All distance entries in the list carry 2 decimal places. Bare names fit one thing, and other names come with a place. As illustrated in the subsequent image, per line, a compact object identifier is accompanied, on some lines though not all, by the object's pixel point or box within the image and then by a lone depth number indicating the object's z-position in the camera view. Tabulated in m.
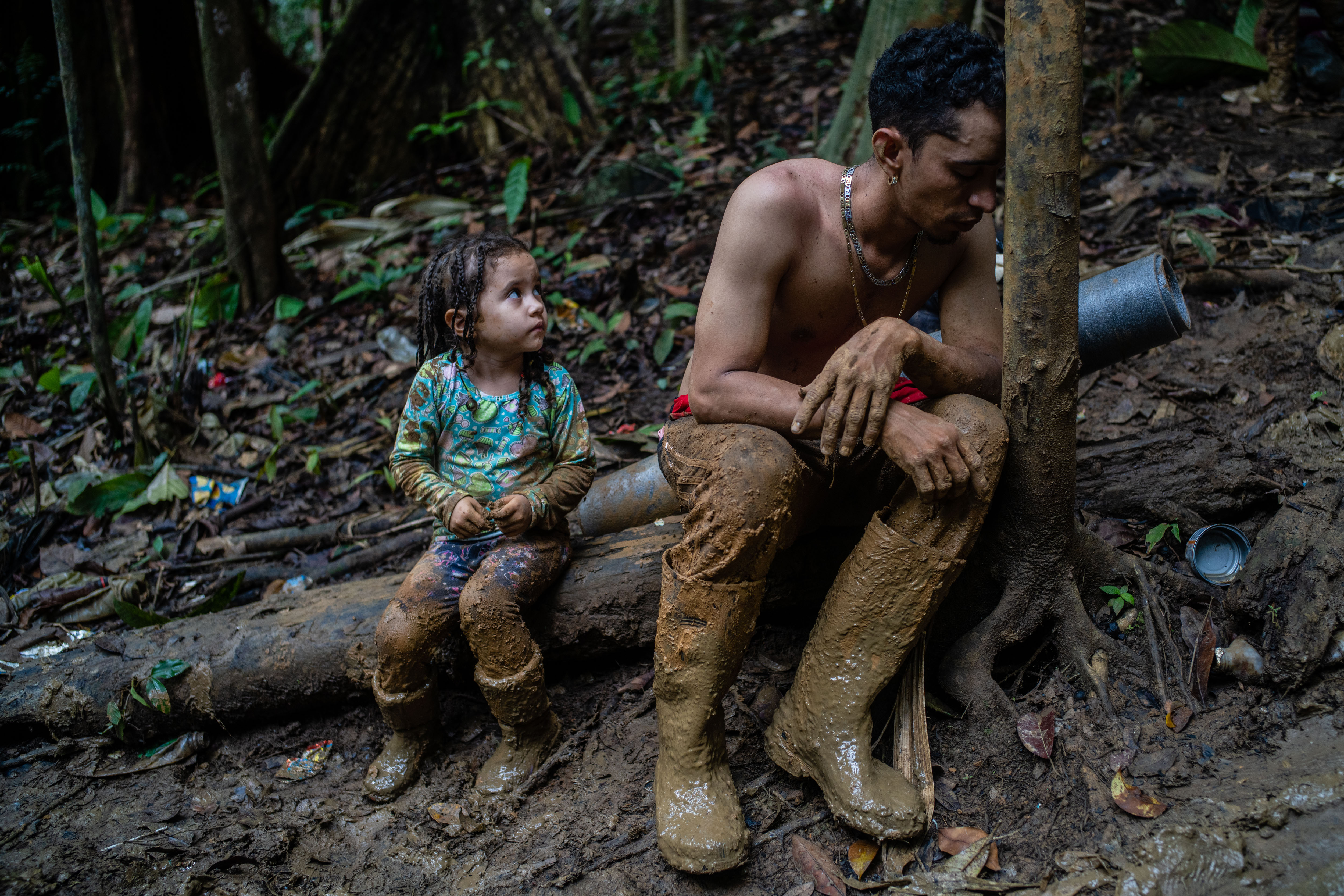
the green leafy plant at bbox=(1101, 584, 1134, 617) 2.62
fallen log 2.94
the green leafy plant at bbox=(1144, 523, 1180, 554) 2.83
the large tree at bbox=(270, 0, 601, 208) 7.63
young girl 2.68
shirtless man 2.21
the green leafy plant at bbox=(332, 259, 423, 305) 6.16
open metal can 2.69
